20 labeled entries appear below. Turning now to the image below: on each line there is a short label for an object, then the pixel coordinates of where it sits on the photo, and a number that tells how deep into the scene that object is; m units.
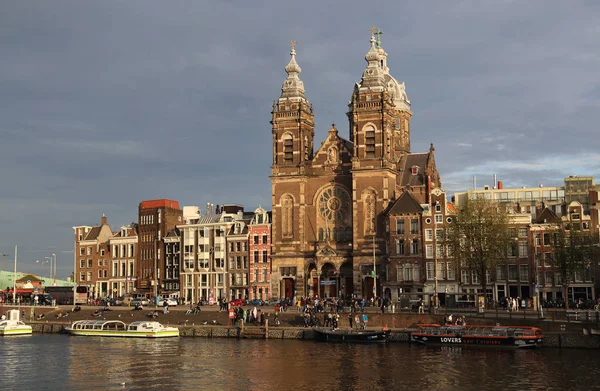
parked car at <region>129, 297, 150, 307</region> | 119.67
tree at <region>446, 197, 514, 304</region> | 97.50
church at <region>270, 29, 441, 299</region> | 121.56
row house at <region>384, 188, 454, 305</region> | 113.69
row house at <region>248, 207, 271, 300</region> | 132.00
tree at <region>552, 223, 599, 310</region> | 96.12
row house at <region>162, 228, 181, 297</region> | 146.88
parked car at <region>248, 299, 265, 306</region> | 117.69
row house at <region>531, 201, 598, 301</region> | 106.25
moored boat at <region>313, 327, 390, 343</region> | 84.06
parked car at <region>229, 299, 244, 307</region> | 111.93
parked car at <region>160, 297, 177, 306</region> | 122.06
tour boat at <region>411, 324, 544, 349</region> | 77.50
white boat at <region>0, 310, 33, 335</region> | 101.81
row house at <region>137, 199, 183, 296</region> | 149.75
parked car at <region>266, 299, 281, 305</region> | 118.19
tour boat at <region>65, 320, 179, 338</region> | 93.88
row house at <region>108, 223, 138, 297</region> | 153.12
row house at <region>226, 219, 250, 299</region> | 136.38
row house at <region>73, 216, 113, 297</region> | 157.00
